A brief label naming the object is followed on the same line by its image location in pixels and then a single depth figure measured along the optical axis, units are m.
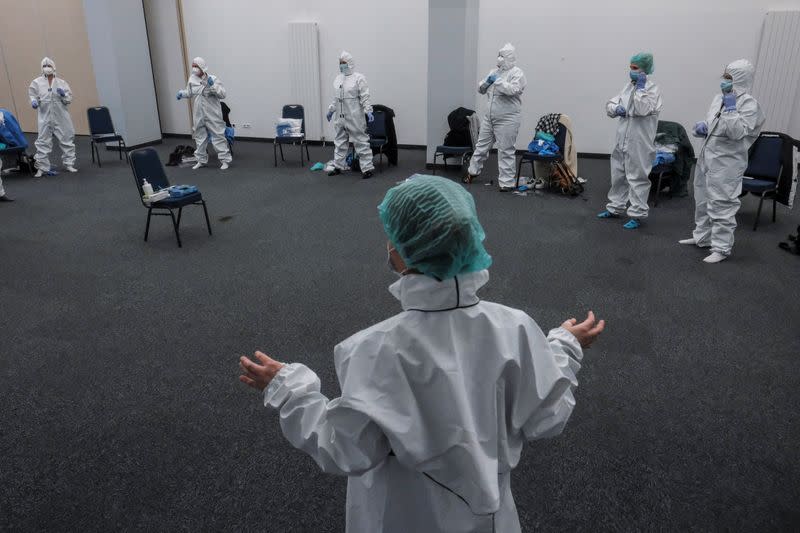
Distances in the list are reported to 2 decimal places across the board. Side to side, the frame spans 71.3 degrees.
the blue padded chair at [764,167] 4.73
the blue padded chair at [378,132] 7.03
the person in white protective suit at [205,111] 7.01
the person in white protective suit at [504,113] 5.94
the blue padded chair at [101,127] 7.29
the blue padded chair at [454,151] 6.62
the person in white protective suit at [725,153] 3.84
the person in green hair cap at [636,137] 4.57
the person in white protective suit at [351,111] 6.73
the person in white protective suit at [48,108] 6.82
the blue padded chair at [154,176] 4.34
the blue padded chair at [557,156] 5.95
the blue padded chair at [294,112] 7.71
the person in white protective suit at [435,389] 0.93
